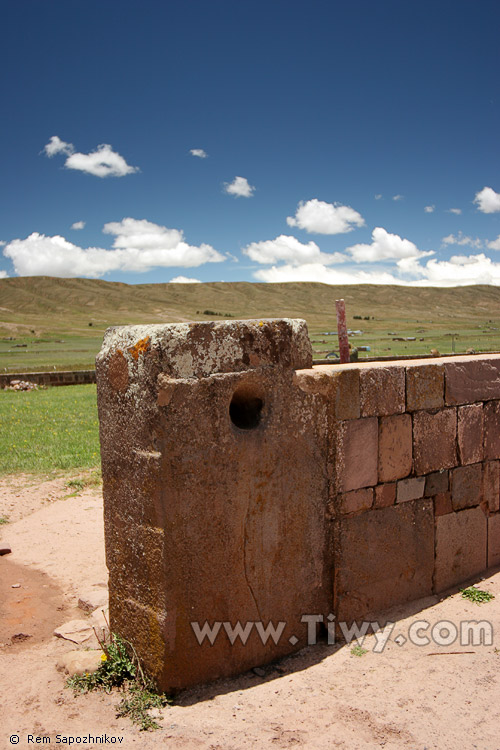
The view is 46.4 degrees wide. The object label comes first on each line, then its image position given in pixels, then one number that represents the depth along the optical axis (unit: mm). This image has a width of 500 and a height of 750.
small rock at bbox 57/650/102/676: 3828
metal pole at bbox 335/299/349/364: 6032
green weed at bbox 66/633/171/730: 3447
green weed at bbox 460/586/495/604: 4637
